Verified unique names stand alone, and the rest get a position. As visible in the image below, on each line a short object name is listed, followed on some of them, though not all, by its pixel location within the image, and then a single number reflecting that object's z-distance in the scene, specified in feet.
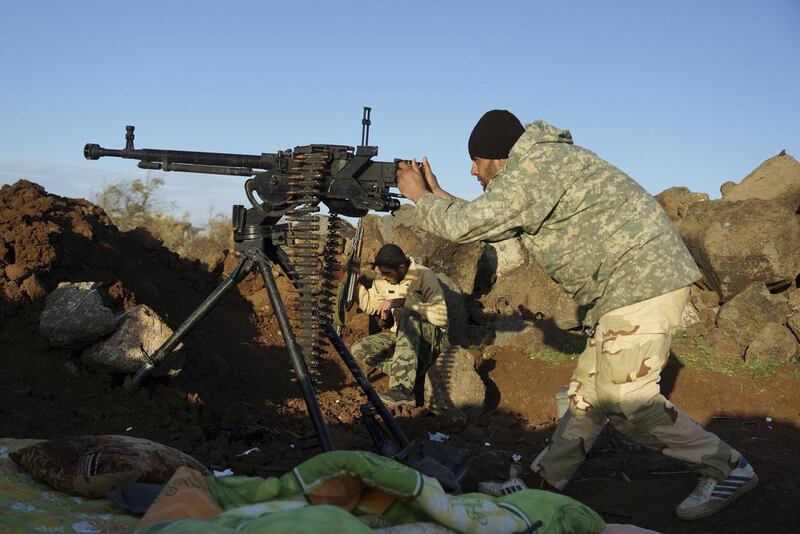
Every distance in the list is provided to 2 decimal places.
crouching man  24.50
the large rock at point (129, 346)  18.42
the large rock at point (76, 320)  18.38
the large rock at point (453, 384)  24.27
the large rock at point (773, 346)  29.81
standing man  13.97
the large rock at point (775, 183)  37.27
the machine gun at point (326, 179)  15.25
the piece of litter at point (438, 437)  21.11
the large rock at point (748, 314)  31.58
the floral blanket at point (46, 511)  9.59
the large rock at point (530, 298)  33.06
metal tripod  14.98
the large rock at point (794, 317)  30.78
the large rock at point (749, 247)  33.68
